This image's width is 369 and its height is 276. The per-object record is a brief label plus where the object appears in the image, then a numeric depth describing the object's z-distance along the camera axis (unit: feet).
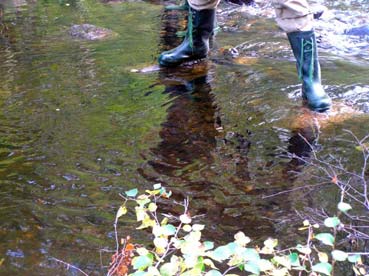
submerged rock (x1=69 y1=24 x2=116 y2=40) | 16.37
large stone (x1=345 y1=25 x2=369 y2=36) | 16.61
